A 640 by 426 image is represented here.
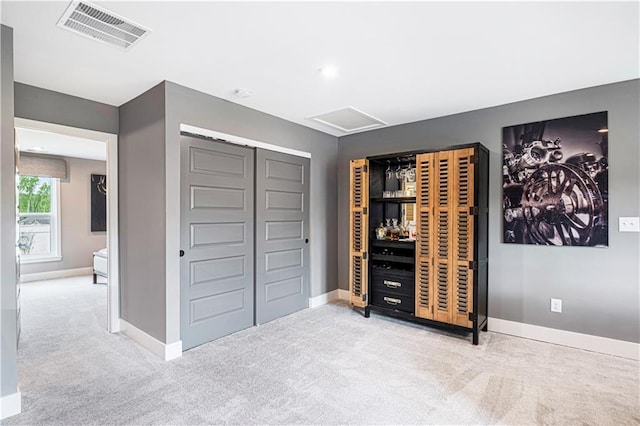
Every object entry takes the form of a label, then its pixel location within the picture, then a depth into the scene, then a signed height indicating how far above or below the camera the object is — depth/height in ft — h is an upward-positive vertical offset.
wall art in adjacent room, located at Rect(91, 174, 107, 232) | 22.75 +0.56
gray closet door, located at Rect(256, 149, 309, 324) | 12.46 -0.98
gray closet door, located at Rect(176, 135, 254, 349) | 10.20 -0.97
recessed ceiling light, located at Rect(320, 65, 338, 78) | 8.70 +3.71
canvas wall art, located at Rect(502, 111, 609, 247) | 9.95 +0.87
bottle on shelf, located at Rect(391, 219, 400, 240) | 13.36 -0.87
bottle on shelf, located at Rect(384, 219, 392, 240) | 13.56 -0.88
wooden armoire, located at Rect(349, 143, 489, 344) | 10.88 -1.08
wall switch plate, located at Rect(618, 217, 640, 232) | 9.45 -0.42
